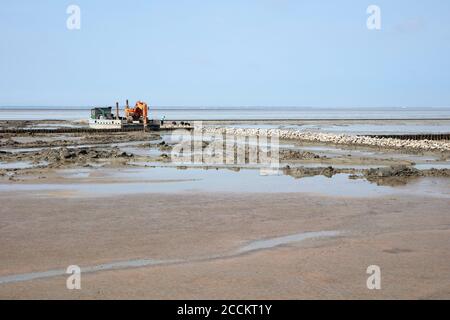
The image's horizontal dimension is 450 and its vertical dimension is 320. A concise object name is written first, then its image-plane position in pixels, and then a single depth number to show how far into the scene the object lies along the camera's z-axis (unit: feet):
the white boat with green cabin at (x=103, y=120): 183.83
